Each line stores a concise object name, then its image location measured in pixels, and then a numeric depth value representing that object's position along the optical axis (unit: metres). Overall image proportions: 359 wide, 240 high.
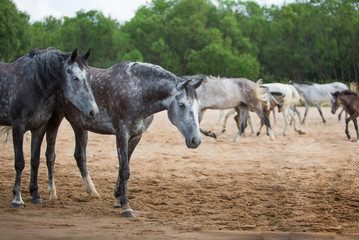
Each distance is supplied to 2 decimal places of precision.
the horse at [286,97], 14.99
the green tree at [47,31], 45.89
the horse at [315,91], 20.95
